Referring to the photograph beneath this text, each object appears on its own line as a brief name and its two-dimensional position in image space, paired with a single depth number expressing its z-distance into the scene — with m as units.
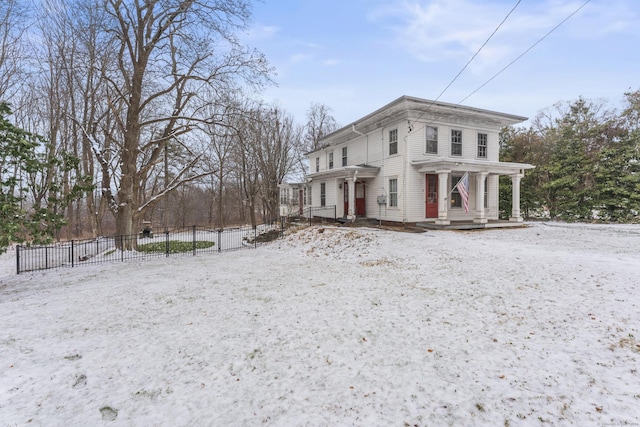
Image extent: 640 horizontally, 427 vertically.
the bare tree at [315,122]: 34.88
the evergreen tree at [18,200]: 6.93
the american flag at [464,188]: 12.64
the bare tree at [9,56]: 13.44
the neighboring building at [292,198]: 25.64
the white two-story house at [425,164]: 14.29
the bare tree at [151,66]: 12.13
